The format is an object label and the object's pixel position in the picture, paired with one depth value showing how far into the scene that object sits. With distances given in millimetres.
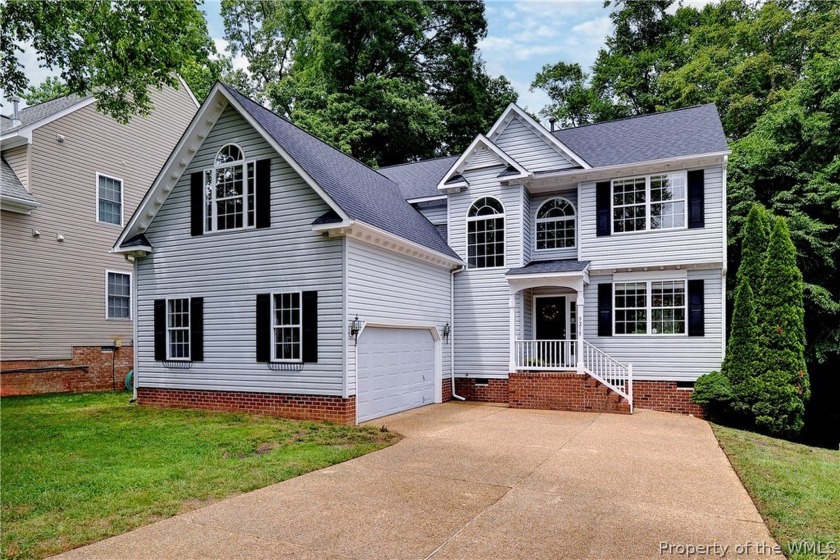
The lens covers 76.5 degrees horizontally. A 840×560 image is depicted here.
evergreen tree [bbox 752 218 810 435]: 11648
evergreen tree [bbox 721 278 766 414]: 12047
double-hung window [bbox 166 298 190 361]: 12749
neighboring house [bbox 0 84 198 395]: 15281
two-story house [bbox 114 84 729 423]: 11258
